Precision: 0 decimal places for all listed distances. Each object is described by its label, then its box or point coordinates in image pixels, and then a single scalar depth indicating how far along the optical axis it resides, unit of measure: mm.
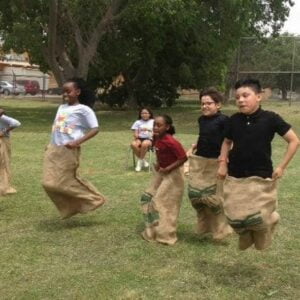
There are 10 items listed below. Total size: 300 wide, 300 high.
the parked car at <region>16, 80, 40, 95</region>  51188
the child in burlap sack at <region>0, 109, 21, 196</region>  8211
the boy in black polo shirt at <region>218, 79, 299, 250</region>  4832
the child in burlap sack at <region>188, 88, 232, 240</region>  5996
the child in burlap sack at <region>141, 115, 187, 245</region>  6191
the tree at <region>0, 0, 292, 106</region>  22797
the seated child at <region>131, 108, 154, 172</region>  11398
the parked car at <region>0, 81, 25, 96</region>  49656
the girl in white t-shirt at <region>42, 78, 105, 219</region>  6617
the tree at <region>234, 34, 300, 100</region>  32344
